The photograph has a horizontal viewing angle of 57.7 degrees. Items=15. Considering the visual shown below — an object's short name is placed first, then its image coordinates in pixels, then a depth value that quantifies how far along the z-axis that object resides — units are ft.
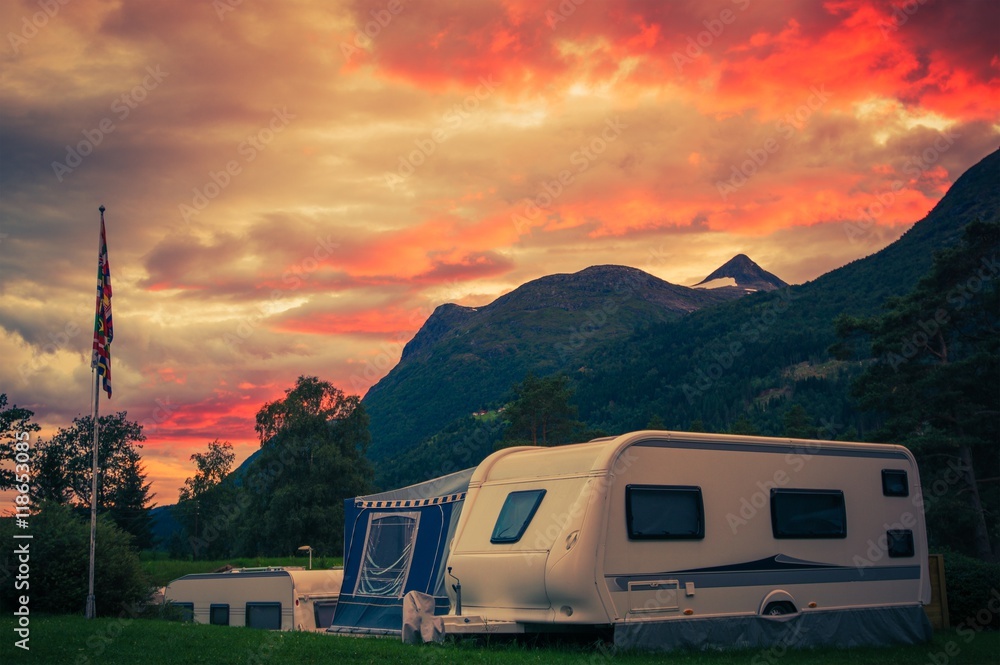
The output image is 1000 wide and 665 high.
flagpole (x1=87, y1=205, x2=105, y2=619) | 61.05
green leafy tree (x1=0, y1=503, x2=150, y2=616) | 64.18
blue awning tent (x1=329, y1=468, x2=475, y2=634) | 55.93
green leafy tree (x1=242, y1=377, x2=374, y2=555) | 190.08
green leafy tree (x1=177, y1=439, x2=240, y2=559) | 278.67
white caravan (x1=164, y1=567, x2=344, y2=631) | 70.64
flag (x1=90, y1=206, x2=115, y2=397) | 64.80
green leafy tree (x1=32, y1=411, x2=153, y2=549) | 216.13
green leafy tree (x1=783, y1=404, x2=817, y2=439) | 193.50
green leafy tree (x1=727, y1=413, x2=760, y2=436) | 247.29
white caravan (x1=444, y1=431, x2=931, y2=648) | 42.47
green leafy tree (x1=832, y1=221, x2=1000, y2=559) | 122.93
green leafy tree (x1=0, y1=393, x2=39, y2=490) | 201.98
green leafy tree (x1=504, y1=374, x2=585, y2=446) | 216.54
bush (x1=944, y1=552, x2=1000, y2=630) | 60.39
